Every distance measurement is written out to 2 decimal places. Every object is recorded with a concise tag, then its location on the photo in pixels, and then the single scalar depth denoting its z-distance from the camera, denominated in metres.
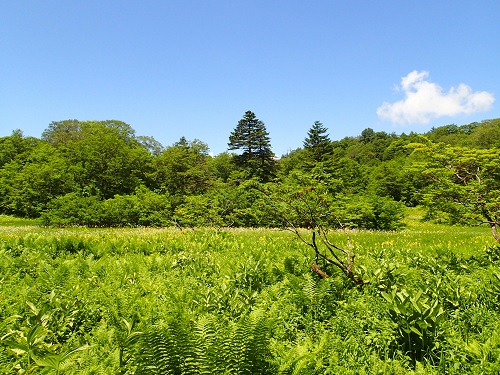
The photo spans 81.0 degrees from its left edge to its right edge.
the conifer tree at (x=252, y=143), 46.91
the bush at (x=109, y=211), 26.78
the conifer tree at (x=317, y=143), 44.04
